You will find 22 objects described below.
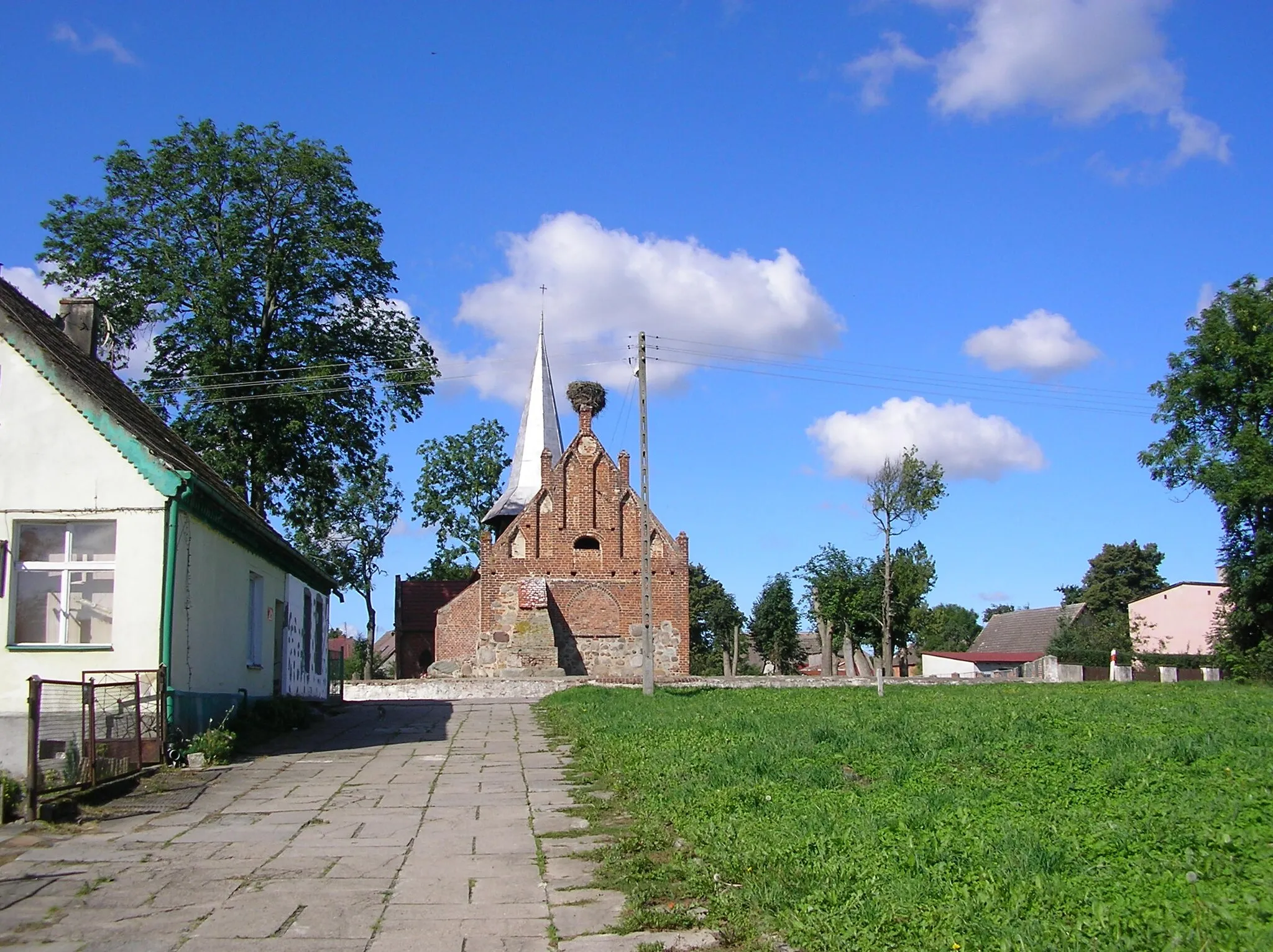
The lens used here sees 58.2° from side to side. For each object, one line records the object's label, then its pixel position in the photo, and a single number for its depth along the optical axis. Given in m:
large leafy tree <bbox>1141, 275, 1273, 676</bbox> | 41.88
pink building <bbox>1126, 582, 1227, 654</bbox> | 60.91
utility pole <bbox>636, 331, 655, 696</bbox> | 27.23
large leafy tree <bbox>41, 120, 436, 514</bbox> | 31.53
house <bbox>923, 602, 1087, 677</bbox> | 75.25
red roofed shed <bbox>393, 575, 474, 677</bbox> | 50.56
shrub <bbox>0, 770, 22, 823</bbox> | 8.77
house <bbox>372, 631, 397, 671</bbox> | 108.69
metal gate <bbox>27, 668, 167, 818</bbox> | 9.73
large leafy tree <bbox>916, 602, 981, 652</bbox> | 105.31
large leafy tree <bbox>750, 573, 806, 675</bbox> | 77.44
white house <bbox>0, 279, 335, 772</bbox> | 13.05
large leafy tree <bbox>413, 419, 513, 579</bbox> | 61.75
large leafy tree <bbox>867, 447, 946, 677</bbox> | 62.16
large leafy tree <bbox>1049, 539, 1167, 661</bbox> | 93.00
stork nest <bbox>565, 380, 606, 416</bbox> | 43.00
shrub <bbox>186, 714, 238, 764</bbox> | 12.68
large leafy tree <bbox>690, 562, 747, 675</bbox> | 83.81
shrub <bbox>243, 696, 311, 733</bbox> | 16.55
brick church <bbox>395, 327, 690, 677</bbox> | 40.78
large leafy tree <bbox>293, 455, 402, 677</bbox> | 63.78
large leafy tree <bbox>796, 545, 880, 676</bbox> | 63.25
